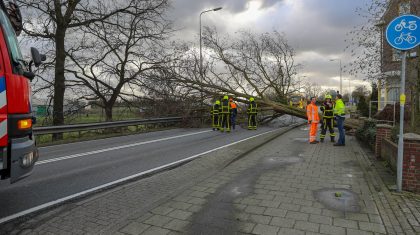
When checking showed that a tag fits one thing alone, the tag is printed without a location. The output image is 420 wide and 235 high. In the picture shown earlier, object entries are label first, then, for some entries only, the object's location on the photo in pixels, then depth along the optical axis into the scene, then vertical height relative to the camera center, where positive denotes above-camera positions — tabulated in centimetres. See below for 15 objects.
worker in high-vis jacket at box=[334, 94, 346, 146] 1077 -38
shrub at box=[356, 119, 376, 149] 988 -92
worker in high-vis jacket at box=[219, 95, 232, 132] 1675 -41
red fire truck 370 -6
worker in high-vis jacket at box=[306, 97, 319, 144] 1152 -45
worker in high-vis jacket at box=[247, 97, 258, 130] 1808 -50
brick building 948 +133
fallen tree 1928 +167
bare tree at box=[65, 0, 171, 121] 1739 +256
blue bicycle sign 519 +118
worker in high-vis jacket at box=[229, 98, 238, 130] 1822 -45
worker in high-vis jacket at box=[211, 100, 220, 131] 1721 -54
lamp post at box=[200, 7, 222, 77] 1994 +254
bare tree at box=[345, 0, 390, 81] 988 +176
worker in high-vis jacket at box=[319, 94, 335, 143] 1148 -28
